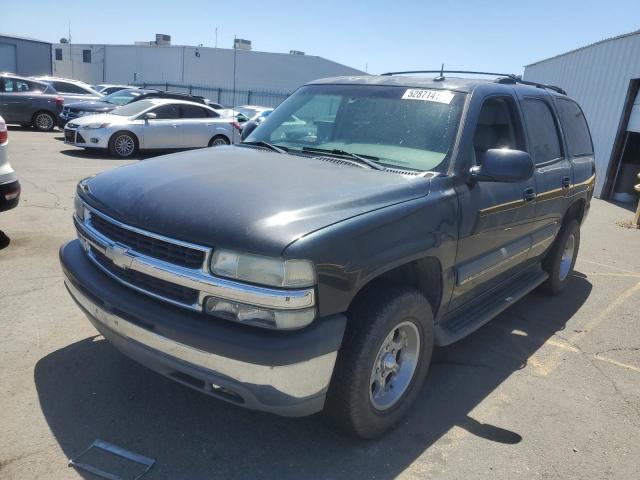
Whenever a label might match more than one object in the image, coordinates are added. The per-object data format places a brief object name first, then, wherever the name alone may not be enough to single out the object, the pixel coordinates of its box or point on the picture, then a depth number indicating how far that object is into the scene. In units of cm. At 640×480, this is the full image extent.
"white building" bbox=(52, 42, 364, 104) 4159
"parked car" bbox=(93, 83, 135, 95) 2505
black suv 233
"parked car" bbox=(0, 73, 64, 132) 1642
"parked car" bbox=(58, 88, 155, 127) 1603
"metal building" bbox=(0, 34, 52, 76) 2979
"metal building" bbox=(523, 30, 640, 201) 1246
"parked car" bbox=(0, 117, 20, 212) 510
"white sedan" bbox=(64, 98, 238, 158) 1252
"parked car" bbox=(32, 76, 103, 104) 1858
